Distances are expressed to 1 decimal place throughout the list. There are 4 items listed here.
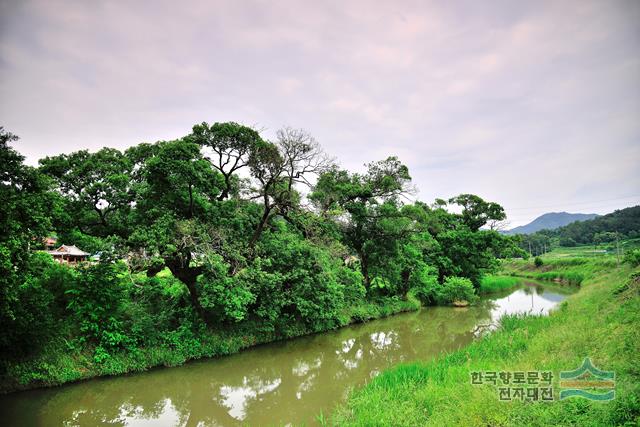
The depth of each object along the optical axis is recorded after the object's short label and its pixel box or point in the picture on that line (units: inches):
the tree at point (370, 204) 776.3
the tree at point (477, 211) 1188.5
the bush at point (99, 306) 424.5
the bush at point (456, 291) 962.7
